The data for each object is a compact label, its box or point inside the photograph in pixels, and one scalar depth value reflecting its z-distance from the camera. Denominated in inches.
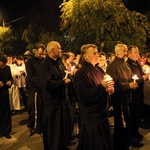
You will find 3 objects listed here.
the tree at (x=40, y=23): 905.5
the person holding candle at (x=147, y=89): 273.6
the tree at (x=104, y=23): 512.7
